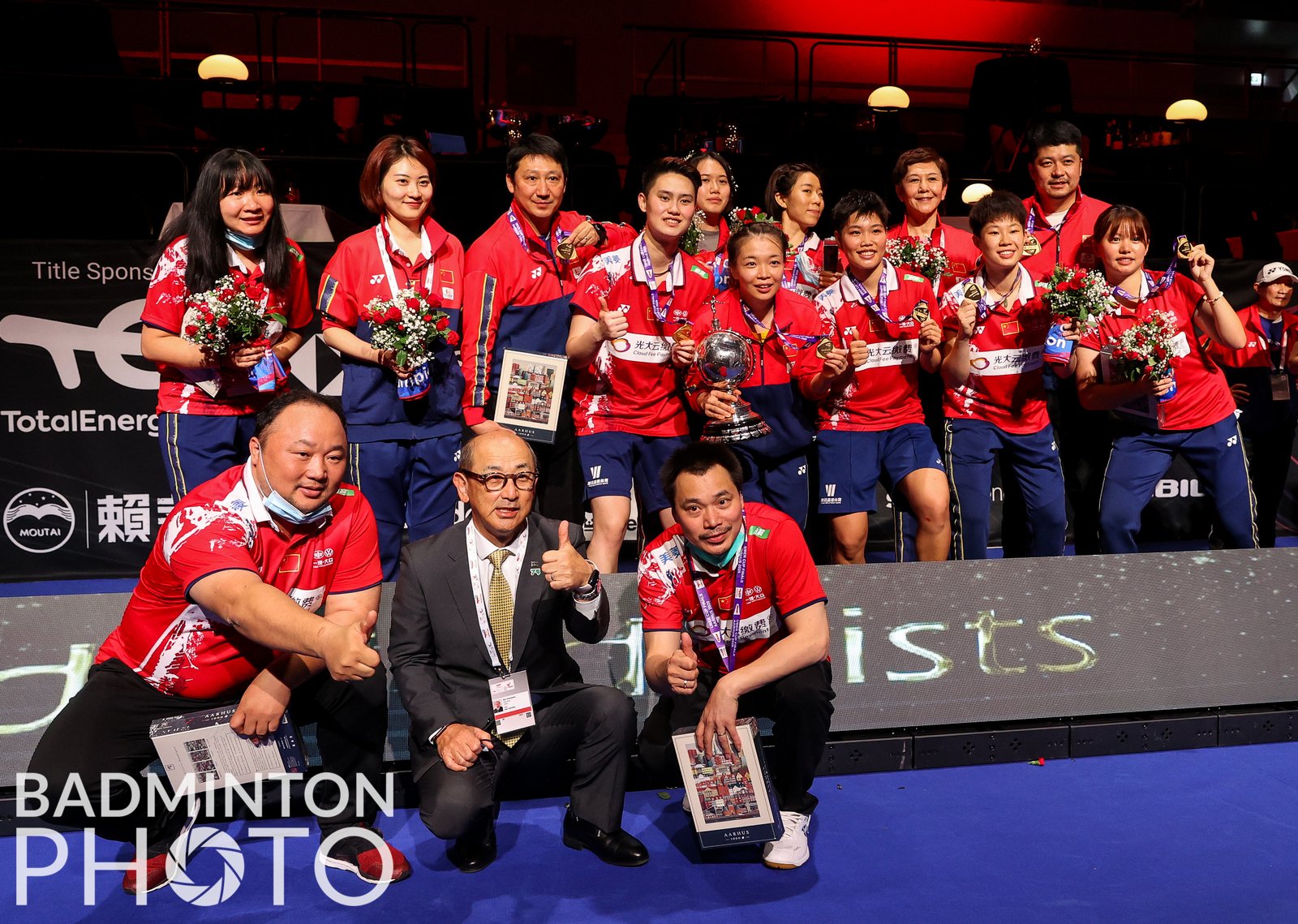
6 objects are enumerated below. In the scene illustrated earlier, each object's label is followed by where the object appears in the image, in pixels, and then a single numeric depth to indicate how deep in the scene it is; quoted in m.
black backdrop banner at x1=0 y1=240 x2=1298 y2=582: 5.99
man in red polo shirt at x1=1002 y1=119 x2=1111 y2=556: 4.96
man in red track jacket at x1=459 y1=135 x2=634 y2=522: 4.29
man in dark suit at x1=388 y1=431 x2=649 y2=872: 3.10
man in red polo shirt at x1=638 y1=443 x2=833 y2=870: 3.10
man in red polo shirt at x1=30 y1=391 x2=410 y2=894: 2.85
